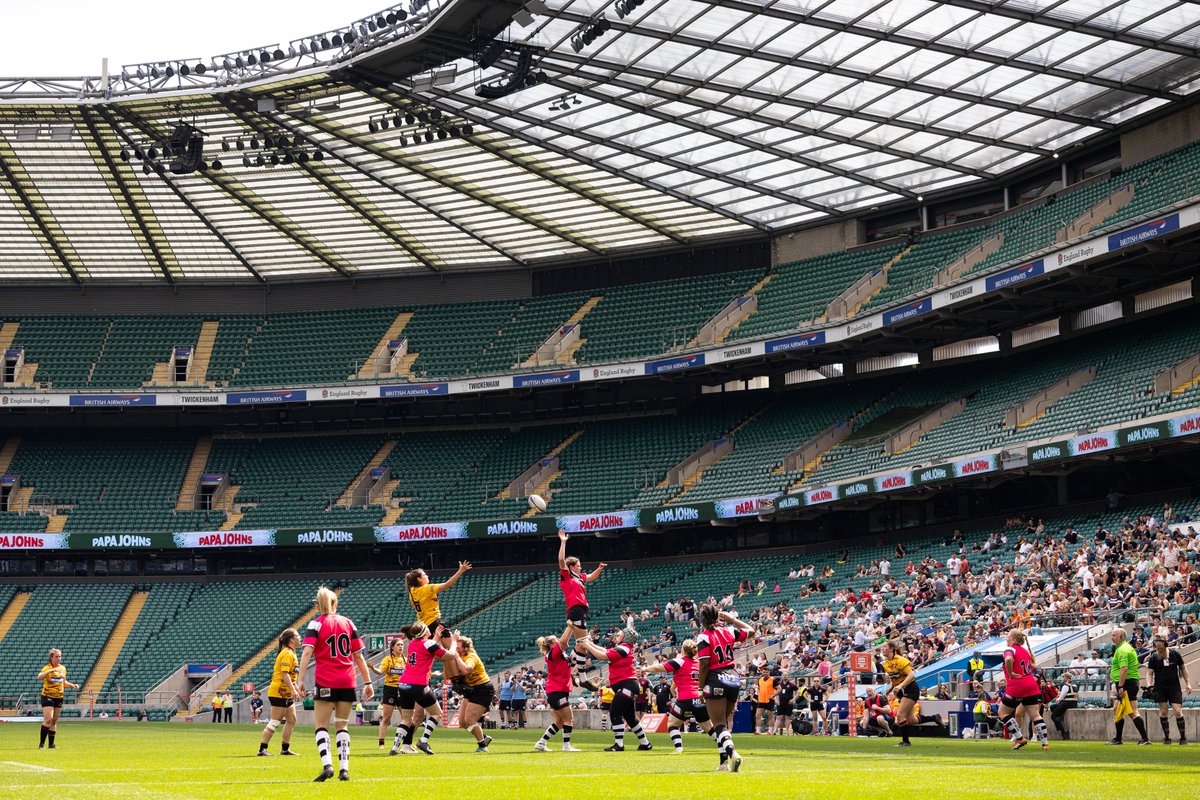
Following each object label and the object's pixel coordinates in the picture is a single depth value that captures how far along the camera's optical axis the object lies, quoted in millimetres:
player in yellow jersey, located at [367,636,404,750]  23484
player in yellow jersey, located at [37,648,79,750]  27719
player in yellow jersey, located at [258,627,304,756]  23266
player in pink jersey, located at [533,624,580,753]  22828
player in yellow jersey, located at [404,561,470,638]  21656
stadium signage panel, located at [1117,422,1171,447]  39312
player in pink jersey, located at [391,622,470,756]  20969
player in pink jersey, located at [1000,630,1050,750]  23281
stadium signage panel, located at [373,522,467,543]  61875
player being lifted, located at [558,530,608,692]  24188
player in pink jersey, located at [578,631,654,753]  22500
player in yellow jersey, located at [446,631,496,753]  22125
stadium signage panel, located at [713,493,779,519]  54750
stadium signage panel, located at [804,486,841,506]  51375
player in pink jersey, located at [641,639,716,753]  21125
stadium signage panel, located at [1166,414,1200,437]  38375
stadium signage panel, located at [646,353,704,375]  59969
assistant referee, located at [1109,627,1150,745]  24750
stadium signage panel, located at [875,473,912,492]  48656
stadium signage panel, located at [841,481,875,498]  50219
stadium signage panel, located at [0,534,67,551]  63594
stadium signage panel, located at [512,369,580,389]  62656
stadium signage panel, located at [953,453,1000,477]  45281
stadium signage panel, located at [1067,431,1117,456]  40906
